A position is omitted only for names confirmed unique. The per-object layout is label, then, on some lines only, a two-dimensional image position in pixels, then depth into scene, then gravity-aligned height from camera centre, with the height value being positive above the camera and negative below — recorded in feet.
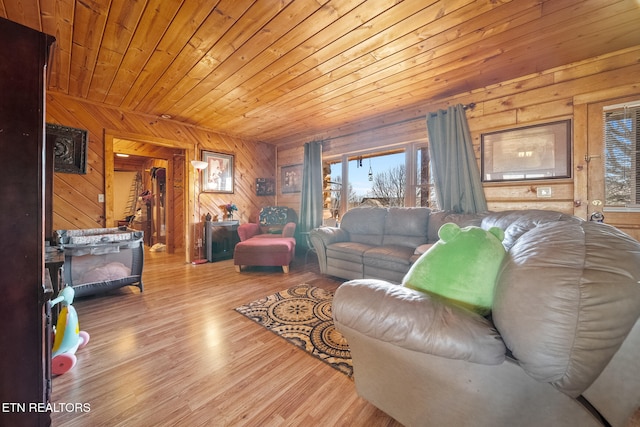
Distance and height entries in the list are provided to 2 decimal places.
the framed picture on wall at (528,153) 7.74 +2.05
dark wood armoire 2.56 -0.12
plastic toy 4.57 -2.56
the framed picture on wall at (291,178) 16.21 +2.34
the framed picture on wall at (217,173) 14.42 +2.47
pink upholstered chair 11.43 -2.00
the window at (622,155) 6.76 +1.61
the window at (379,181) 11.26 +1.67
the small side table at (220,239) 13.73 -1.63
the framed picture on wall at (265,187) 16.90 +1.83
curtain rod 9.44 +4.36
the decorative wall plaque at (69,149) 9.86 +2.74
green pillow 2.95 -0.75
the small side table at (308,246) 14.31 -2.08
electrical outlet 8.05 +0.66
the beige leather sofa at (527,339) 2.00 -1.30
